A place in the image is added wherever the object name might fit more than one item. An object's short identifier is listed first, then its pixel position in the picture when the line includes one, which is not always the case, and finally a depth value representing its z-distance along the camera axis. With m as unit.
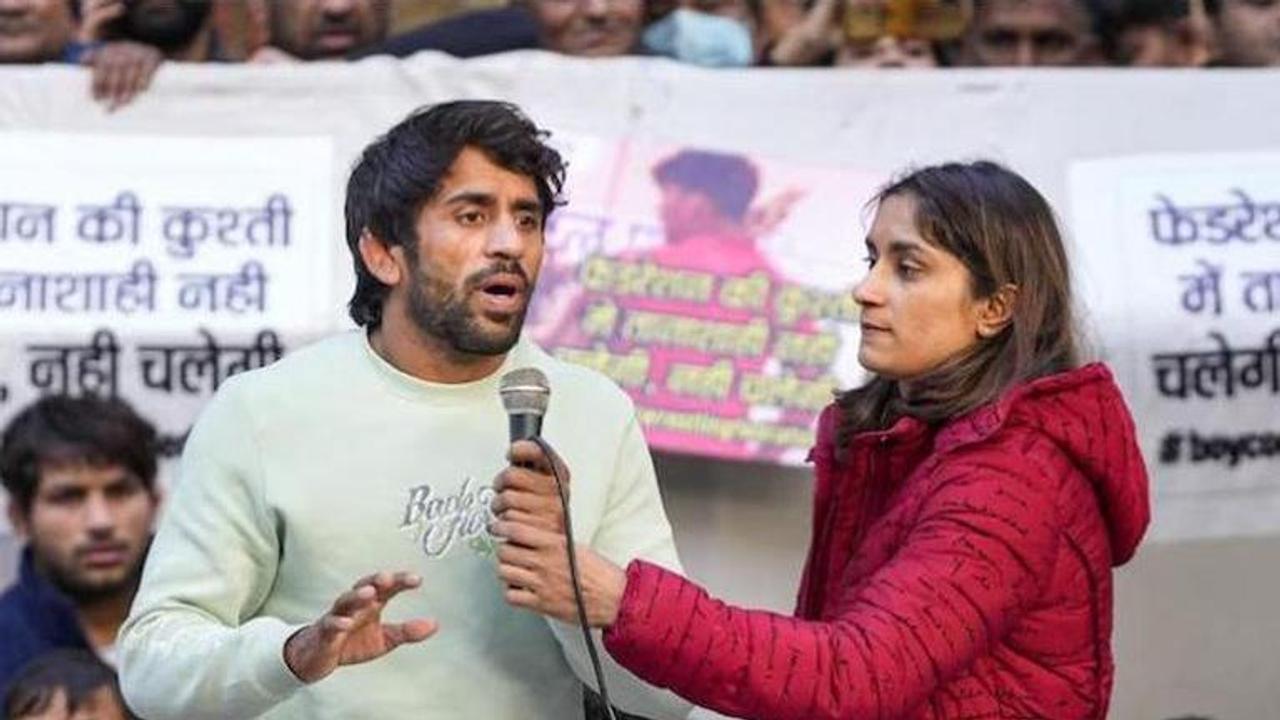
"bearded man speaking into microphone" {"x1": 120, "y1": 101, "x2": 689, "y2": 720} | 5.49
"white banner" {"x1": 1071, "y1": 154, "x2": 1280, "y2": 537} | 9.73
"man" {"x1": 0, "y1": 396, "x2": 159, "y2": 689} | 9.39
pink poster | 9.35
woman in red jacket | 5.03
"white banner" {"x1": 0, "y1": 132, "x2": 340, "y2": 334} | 9.39
